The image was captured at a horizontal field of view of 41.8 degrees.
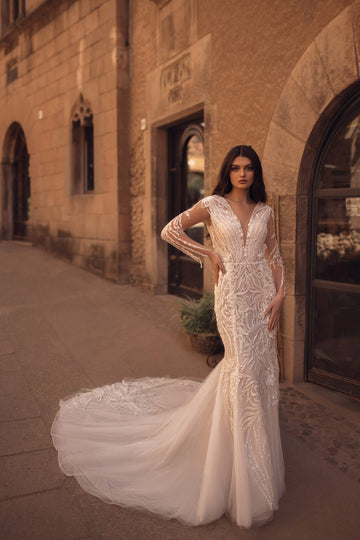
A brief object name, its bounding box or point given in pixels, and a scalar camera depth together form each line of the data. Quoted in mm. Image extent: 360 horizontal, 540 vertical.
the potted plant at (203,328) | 5000
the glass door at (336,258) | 4078
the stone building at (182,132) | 4148
